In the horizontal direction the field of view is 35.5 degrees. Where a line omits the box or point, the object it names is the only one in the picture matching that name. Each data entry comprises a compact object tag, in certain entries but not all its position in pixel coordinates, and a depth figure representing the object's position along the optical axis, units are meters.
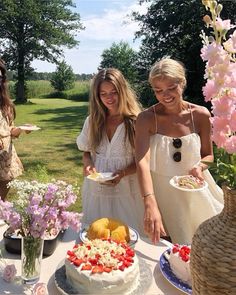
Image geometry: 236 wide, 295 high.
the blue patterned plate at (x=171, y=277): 1.38
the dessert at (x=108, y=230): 1.62
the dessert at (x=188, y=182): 1.83
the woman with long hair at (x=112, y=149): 2.34
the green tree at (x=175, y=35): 13.80
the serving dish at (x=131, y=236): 1.67
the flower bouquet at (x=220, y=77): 0.85
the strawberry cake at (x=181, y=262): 1.43
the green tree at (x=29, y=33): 27.08
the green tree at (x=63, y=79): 41.05
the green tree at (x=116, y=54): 43.87
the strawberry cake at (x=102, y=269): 1.29
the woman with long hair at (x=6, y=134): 3.22
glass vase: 1.29
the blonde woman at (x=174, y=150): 1.97
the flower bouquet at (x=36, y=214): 1.25
